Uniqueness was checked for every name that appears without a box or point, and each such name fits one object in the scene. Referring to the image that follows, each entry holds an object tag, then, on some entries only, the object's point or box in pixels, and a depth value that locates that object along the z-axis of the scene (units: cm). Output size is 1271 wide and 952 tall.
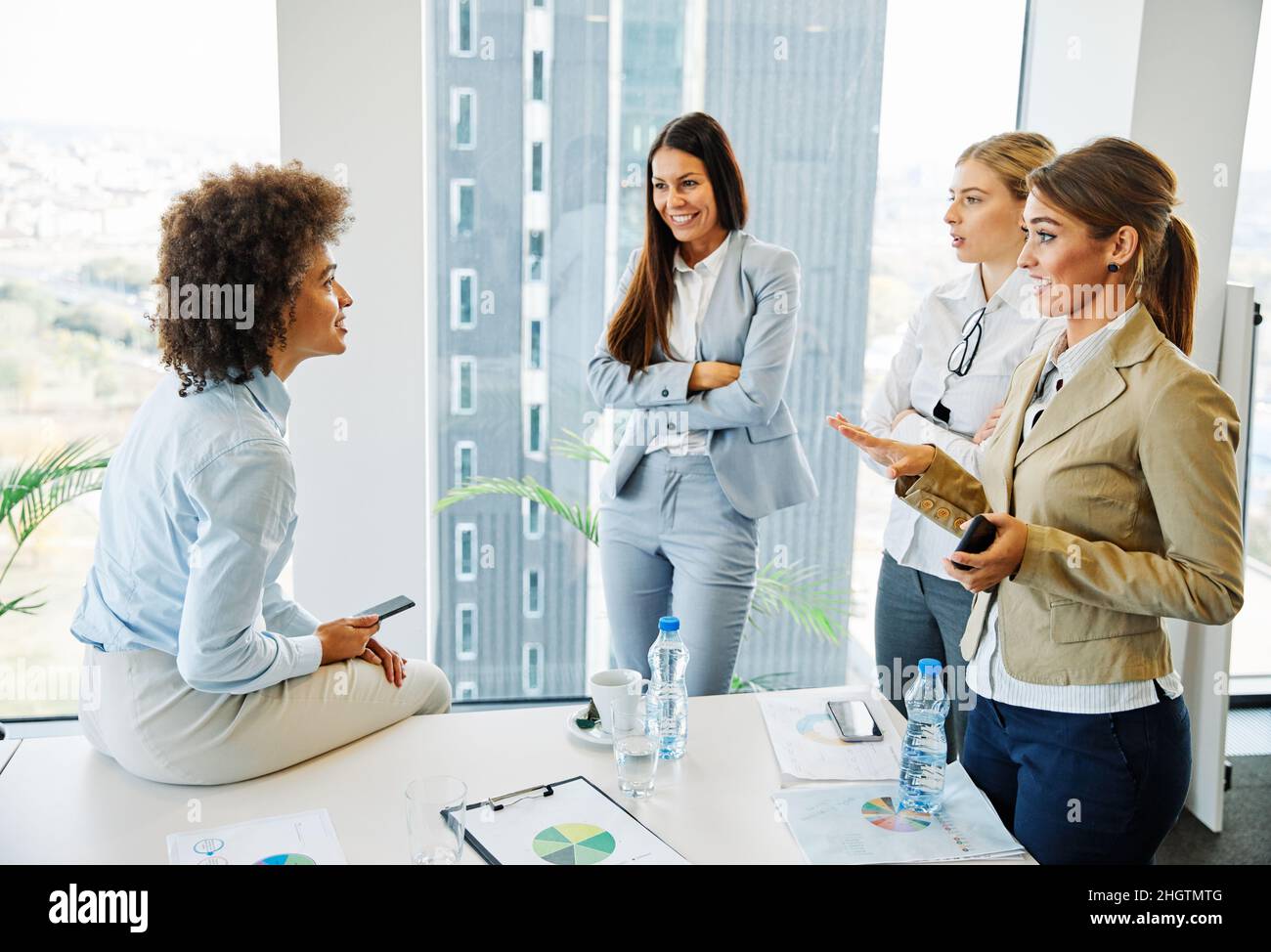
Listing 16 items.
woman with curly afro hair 158
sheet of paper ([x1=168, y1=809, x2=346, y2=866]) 137
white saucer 170
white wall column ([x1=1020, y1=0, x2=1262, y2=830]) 305
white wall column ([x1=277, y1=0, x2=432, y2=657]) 298
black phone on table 176
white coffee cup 172
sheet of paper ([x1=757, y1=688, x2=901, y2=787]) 165
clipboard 139
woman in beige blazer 147
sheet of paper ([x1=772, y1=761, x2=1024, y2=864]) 142
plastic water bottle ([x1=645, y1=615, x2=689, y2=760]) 168
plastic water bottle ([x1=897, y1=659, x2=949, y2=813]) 151
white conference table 143
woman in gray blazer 255
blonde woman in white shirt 225
